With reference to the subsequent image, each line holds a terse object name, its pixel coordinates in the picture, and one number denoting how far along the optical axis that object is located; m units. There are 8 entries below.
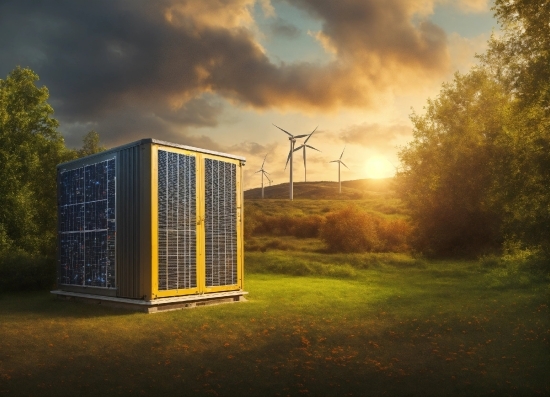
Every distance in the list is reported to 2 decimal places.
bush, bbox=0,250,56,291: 18.69
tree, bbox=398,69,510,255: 28.66
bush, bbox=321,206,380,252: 32.44
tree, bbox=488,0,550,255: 14.49
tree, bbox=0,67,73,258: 23.56
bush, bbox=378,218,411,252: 33.50
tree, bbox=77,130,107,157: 26.75
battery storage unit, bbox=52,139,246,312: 13.02
